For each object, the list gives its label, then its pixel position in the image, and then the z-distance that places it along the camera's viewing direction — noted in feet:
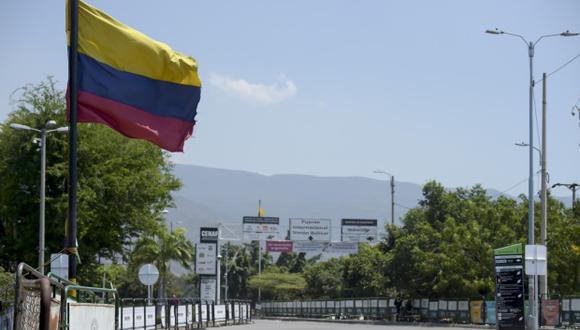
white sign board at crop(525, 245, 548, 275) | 105.40
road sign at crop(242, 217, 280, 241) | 291.79
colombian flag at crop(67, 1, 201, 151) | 50.29
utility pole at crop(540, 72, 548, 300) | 147.82
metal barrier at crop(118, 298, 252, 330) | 102.17
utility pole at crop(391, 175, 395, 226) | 268.62
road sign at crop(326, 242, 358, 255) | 298.56
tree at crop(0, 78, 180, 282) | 144.25
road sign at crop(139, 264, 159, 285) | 122.01
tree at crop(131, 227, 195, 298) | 300.61
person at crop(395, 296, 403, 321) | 196.54
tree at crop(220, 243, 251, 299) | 447.01
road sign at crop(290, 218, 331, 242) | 301.43
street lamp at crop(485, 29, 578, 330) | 122.72
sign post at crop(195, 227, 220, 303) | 216.13
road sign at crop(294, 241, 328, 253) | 301.84
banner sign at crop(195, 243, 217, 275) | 215.51
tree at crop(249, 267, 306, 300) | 357.82
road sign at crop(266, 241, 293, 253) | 303.48
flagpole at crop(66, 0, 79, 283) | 47.96
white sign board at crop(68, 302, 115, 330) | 41.68
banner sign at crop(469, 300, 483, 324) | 165.99
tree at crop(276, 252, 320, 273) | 445.78
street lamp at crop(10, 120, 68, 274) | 117.91
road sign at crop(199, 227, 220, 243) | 228.22
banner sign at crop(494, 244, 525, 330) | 108.17
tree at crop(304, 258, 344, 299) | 324.19
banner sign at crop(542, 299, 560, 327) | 136.05
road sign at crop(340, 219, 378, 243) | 299.38
